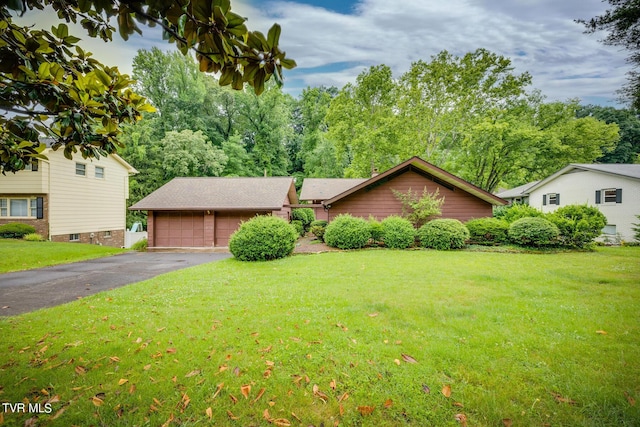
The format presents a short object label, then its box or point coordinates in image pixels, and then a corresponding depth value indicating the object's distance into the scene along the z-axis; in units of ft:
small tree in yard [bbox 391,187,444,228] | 48.34
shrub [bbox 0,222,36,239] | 50.49
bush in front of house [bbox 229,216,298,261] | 35.63
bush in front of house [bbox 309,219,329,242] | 55.88
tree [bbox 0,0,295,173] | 5.57
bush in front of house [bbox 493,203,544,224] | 47.57
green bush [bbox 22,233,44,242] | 49.60
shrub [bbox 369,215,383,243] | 45.21
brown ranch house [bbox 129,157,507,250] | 50.67
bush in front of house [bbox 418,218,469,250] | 42.55
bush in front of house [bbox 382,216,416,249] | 43.55
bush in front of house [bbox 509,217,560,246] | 41.19
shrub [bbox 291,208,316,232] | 78.38
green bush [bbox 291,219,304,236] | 68.74
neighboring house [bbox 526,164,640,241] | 56.34
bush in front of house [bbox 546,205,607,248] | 41.50
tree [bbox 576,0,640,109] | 22.82
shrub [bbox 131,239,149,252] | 58.54
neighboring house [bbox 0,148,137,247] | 51.68
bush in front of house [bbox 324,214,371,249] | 43.45
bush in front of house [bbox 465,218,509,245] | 45.65
